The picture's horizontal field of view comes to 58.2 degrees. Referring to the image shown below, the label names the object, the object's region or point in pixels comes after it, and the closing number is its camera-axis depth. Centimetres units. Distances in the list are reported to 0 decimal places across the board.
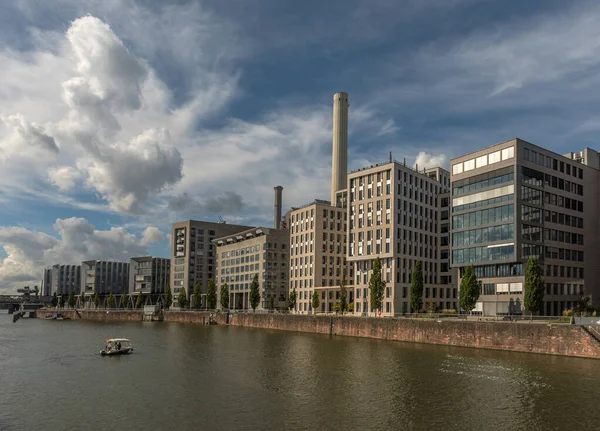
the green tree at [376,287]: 13938
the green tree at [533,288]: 10738
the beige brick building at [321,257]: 18900
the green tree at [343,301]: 16150
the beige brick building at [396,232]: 15662
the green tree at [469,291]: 11562
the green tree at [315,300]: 17612
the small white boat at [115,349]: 9363
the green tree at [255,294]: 19975
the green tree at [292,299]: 19225
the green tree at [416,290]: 13500
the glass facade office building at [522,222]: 12094
